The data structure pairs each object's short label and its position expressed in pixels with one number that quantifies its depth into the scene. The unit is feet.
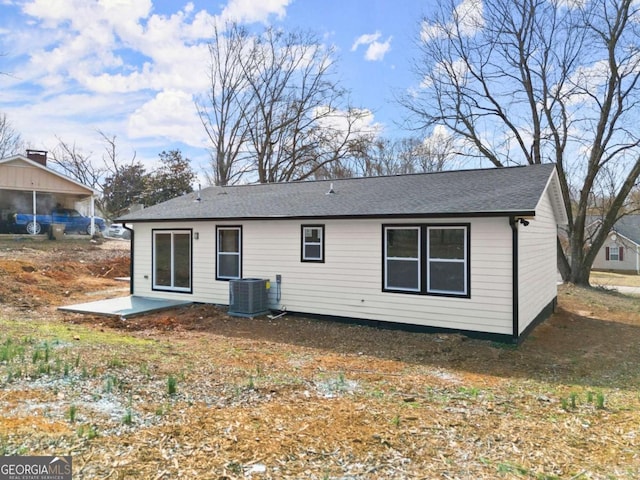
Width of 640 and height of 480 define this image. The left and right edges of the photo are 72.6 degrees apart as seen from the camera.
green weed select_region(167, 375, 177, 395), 15.30
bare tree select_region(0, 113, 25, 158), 108.88
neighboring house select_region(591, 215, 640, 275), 118.21
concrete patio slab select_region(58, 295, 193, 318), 33.40
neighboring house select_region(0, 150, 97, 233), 70.08
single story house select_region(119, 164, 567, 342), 26.13
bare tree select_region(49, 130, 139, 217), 122.62
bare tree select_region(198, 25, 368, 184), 90.27
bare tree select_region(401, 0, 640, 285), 57.72
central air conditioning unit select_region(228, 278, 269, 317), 32.58
